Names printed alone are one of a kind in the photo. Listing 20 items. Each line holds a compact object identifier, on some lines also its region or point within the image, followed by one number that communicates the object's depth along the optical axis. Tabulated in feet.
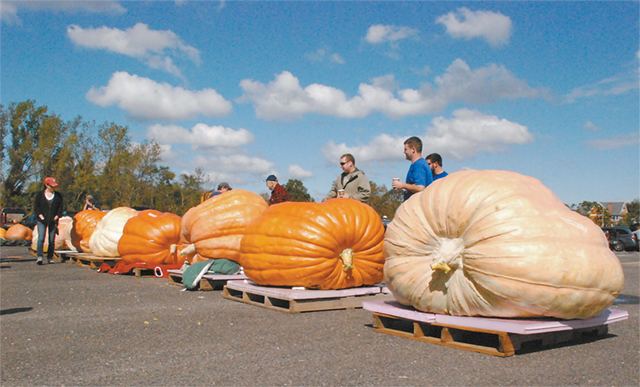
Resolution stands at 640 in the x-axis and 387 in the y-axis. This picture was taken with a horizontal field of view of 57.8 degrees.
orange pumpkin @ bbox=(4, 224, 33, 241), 72.28
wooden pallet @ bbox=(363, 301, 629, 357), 13.92
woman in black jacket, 40.47
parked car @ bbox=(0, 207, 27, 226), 108.14
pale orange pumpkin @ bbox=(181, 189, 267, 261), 26.96
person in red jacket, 29.63
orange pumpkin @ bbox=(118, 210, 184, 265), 31.63
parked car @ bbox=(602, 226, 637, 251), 96.53
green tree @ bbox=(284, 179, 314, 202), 190.19
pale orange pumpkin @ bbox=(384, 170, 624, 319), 13.84
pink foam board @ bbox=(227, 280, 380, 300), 20.16
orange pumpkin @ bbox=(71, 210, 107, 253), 42.87
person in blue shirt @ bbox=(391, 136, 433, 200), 21.54
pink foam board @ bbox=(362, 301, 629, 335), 13.88
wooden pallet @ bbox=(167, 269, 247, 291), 26.00
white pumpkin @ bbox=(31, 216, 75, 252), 47.14
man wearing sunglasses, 25.72
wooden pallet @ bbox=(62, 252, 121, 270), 36.58
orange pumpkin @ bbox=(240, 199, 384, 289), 20.45
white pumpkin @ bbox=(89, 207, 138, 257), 37.01
